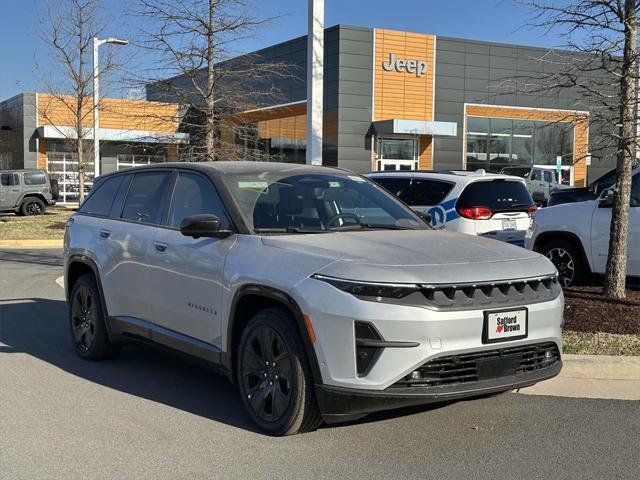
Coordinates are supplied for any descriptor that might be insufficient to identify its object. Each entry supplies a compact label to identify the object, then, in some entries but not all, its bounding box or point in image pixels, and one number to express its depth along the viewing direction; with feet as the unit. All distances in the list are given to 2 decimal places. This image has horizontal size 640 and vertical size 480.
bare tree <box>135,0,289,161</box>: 46.19
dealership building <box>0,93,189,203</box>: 119.96
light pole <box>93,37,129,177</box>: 71.42
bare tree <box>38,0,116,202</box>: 77.41
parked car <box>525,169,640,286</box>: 28.40
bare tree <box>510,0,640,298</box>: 24.72
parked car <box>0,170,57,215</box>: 87.92
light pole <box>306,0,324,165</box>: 33.91
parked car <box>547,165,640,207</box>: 40.26
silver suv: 12.94
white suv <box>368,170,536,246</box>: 33.30
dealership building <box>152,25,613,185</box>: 115.75
